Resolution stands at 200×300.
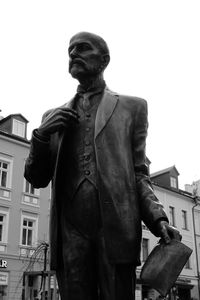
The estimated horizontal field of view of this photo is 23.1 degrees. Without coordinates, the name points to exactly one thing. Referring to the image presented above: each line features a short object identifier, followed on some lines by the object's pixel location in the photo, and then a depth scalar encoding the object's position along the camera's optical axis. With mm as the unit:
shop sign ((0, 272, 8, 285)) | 24000
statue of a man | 2590
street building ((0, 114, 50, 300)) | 24531
